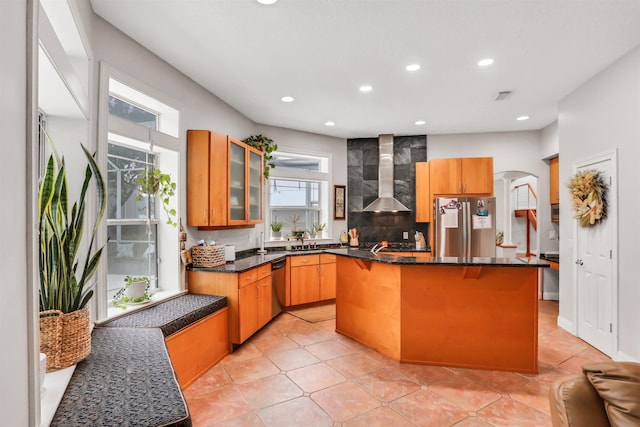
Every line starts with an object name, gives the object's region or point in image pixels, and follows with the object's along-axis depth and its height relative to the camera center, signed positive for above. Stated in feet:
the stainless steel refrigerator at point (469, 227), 16.25 -0.62
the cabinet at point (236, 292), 10.73 -2.59
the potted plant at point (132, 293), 8.95 -2.17
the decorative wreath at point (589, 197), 10.89 +0.61
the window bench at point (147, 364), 4.30 -2.61
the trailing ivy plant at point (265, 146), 15.20 +3.27
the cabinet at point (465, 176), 17.12 +2.01
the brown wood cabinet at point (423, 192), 18.22 +1.26
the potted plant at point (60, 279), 5.19 -1.07
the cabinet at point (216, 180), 11.19 +1.26
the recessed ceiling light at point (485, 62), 10.04 +4.72
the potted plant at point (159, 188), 9.40 +0.81
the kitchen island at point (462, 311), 9.43 -2.88
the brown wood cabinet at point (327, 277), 16.58 -3.17
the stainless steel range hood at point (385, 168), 19.08 +2.72
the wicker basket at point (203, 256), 11.23 -1.41
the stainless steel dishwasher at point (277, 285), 14.08 -3.15
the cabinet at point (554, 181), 16.75 +1.77
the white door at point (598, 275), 10.50 -2.08
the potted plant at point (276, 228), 17.10 -0.69
